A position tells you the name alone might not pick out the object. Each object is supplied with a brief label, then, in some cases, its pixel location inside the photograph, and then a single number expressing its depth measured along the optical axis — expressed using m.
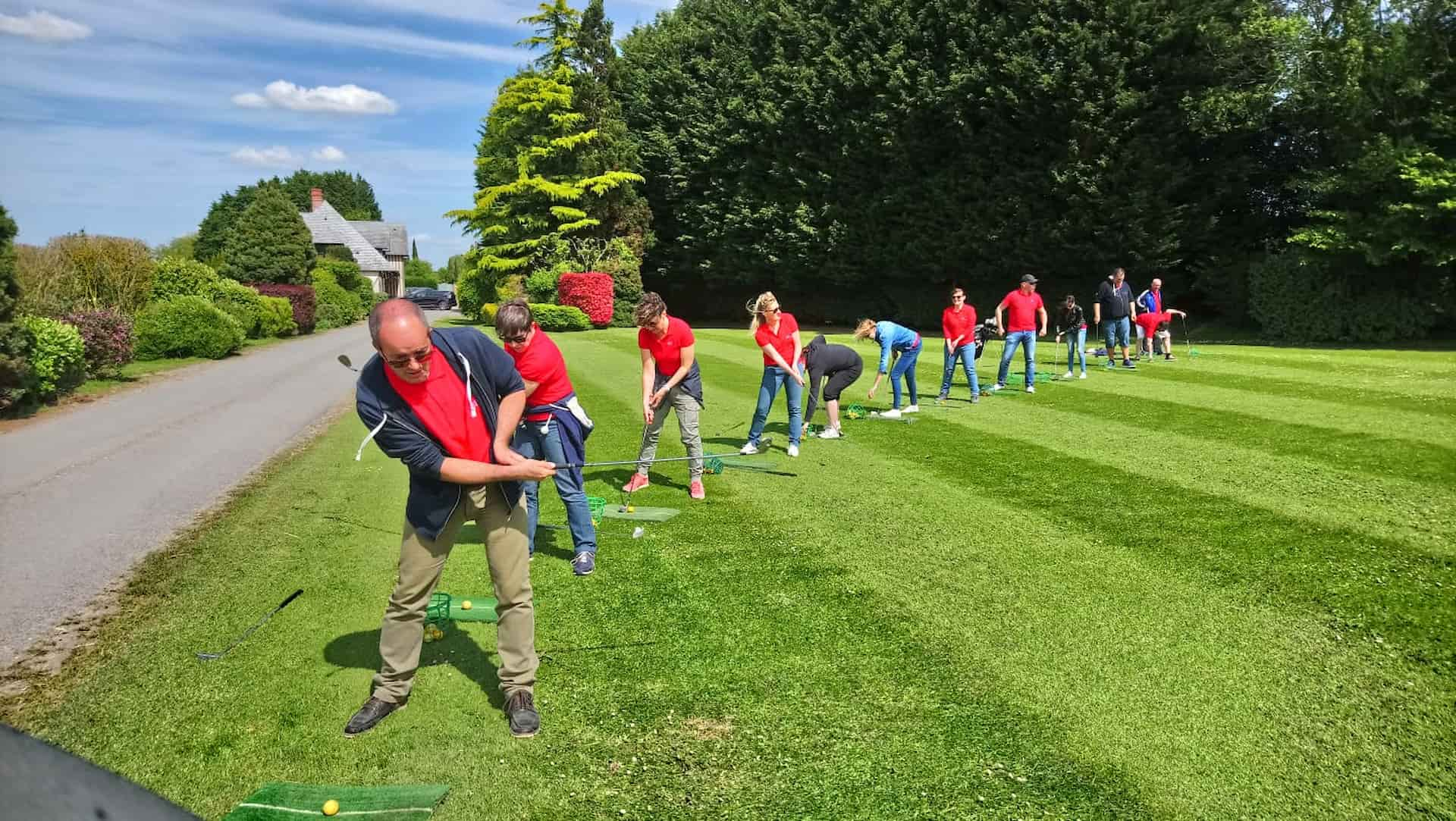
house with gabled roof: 69.19
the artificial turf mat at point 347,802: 3.75
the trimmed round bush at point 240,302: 29.89
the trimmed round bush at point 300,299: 35.97
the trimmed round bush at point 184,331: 24.61
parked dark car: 61.53
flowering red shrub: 36.69
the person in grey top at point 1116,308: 16.92
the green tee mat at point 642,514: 8.26
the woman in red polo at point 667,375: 8.29
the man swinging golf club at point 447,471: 4.12
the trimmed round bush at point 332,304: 42.25
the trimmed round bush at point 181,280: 27.89
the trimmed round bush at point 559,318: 35.06
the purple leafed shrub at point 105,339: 18.92
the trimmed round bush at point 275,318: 32.88
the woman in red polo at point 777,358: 10.34
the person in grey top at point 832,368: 11.56
